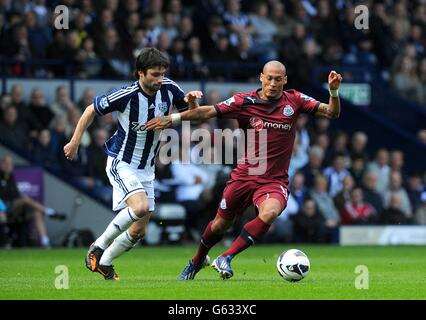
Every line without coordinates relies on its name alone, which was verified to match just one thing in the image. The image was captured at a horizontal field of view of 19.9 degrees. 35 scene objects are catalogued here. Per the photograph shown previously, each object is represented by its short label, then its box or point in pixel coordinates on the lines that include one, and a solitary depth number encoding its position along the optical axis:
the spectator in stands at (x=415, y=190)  23.58
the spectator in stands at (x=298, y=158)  23.00
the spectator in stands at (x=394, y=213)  22.61
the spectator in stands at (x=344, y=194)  22.36
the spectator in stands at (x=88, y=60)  22.27
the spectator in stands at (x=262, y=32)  24.61
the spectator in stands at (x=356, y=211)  22.30
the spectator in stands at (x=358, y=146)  23.84
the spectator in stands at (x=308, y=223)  21.81
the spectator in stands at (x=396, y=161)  23.86
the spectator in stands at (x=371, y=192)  22.98
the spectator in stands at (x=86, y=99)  21.54
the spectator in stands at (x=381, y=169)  23.47
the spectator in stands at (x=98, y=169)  21.33
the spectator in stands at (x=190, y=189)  21.46
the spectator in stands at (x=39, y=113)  21.25
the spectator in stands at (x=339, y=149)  23.34
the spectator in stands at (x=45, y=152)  21.16
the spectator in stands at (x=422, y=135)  25.67
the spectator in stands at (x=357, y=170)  23.39
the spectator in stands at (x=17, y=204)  20.19
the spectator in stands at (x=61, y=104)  21.42
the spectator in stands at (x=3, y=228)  19.83
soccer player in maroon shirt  12.58
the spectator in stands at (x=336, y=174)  22.83
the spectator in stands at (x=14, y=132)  20.92
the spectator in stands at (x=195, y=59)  23.45
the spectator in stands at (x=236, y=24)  24.33
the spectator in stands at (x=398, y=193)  23.08
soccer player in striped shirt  12.57
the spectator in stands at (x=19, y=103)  20.88
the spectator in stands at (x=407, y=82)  26.27
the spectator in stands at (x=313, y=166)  22.95
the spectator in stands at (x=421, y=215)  23.10
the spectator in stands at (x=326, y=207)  22.02
